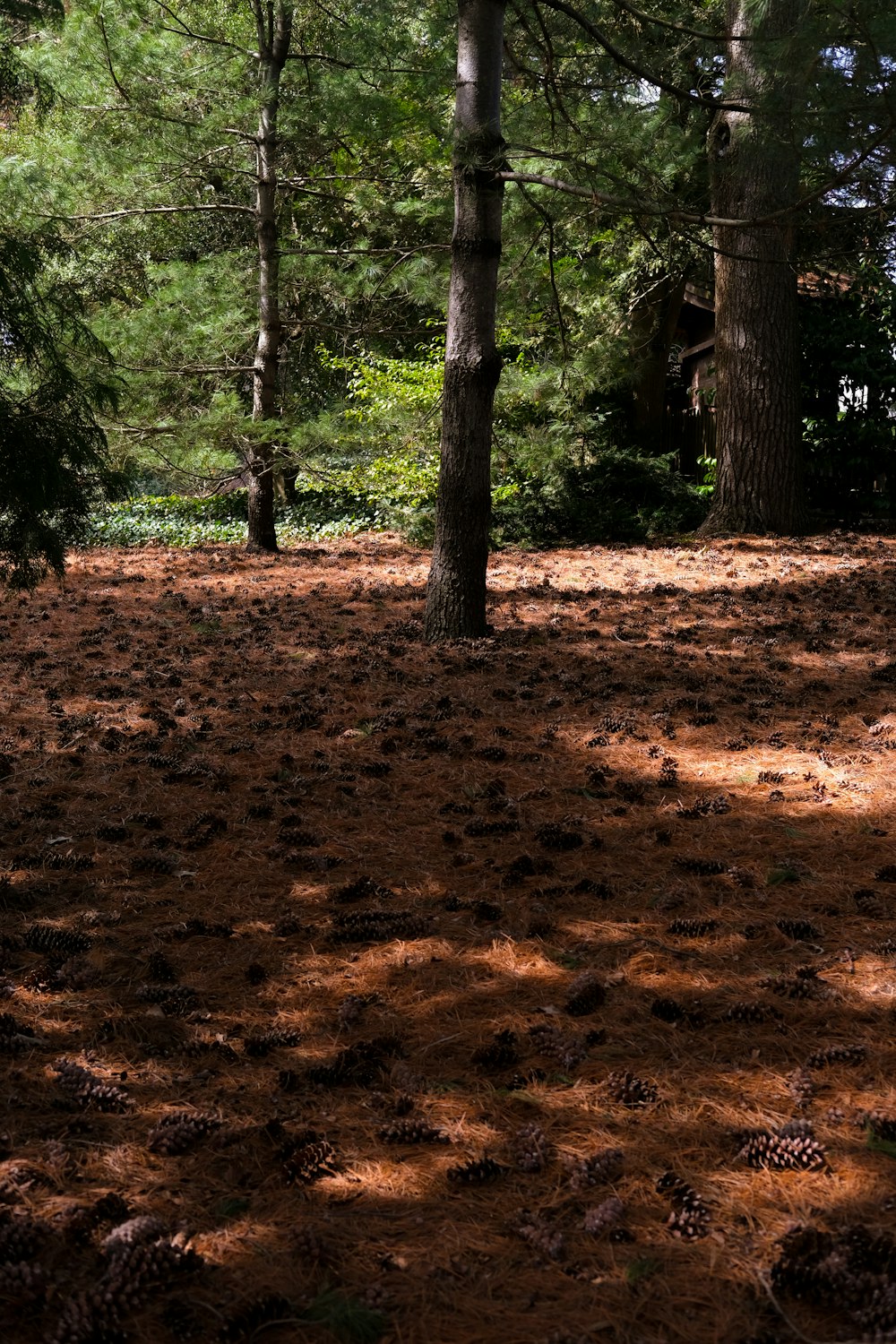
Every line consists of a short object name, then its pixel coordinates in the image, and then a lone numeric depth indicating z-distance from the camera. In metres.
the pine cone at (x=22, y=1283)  2.01
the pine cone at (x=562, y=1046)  2.85
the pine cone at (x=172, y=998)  3.14
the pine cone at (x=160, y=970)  3.33
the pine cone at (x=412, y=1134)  2.55
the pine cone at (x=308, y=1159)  2.42
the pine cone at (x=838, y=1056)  2.78
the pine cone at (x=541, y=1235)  2.16
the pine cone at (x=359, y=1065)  2.81
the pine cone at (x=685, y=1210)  2.20
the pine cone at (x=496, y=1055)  2.87
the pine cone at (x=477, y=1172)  2.40
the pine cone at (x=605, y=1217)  2.21
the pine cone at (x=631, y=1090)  2.67
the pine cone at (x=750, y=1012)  2.99
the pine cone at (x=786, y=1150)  2.39
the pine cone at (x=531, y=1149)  2.43
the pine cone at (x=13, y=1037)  2.91
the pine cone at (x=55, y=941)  3.52
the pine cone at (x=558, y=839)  4.31
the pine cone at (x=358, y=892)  3.91
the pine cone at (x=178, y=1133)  2.51
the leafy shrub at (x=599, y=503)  12.34
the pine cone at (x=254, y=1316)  1.96
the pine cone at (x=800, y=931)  3.49
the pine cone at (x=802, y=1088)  2.63
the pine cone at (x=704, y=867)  4.03
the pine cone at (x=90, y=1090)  2.69
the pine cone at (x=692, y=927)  3.54
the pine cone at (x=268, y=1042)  2.94
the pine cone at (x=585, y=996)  3.12
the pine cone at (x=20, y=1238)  2.12
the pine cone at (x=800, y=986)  3.12
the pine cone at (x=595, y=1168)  2.36
